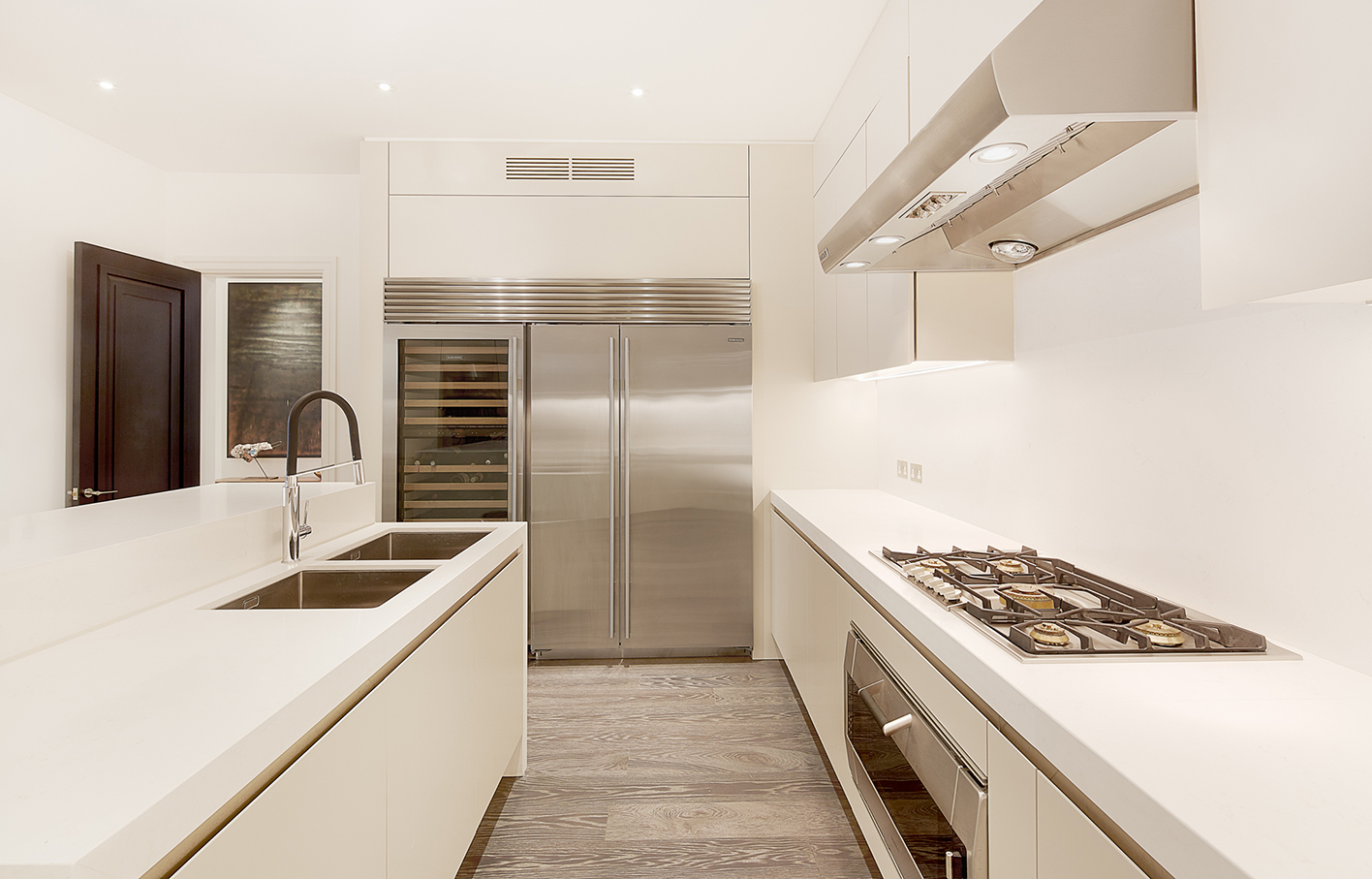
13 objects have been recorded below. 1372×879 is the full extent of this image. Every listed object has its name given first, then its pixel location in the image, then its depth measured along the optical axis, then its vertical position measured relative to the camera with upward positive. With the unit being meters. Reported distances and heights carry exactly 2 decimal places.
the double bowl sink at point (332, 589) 1.47 -0.36
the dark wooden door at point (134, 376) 3.13 +0.31
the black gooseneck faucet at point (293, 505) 1.55 -0.16
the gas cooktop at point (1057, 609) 1.05 -0.31
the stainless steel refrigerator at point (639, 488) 3.16 -0.24
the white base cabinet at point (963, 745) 0.80 -0.50
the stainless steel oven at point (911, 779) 1.06 -0.66
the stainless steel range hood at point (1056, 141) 0.91 +0.52
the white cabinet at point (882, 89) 2.05 +1.27
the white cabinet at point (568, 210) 3.23 +1.14
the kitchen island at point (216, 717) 0.61 -0.34
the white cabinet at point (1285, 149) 0.66 +0.33
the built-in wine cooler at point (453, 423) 3.15 +0.08
